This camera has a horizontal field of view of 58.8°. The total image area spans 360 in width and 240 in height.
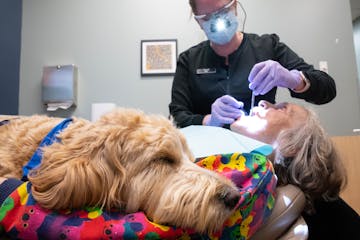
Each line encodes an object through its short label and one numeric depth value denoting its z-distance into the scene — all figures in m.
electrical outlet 3.19
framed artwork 3.29
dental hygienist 1.75
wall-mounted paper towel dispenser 3.25
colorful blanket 0.71
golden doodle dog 0.77
